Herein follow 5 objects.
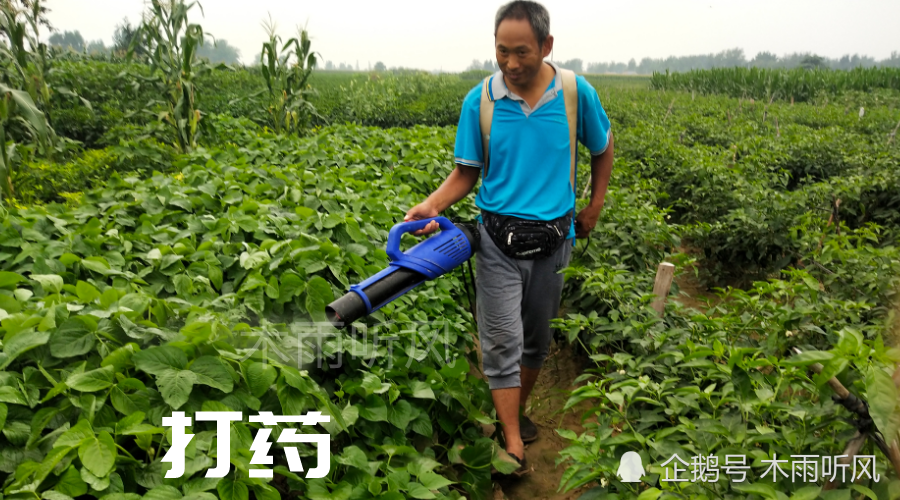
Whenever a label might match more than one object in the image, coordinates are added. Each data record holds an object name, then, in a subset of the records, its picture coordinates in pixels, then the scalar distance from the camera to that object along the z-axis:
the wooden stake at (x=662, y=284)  2.71
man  2.32
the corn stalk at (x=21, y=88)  4.94
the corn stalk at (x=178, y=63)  6.61
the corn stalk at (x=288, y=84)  8.03
